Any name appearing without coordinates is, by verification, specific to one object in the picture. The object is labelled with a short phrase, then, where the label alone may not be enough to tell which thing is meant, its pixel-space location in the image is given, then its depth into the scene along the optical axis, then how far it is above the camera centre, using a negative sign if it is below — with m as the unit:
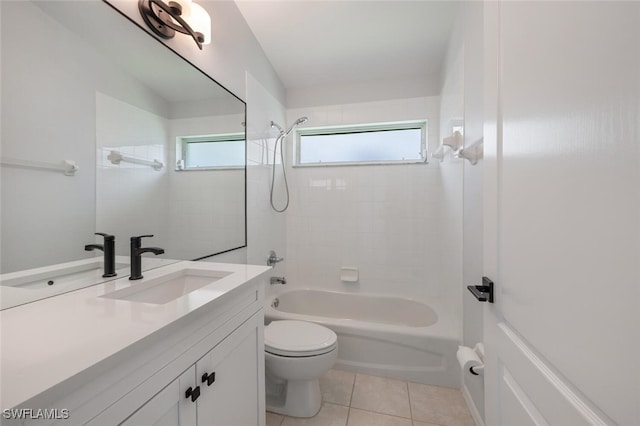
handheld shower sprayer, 2.35 +0.61
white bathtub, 1.72 -0.97
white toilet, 1.42 -0.87
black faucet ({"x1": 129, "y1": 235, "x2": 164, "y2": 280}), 1.01 -0.18
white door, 0.35 +0.00
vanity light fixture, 1.14 +0.94
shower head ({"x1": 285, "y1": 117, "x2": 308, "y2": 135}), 2.35 +0.87
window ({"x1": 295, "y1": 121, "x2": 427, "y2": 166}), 2.44 +0.71
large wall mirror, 0.73 +0.27
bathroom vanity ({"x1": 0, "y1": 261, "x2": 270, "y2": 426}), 0.43 -0.32
